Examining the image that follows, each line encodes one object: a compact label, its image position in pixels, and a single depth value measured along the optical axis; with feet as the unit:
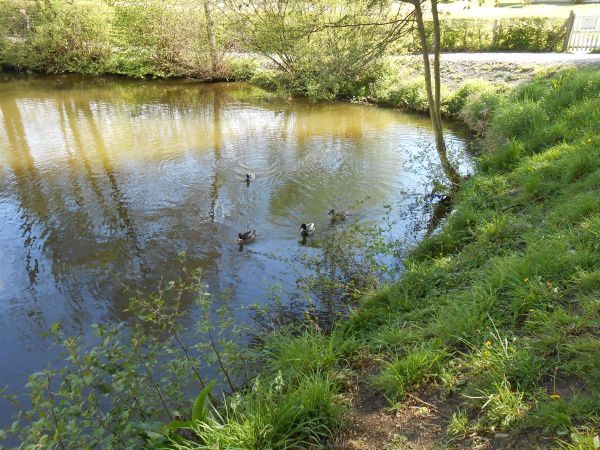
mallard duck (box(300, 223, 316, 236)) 27.71
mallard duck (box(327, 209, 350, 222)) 29.37
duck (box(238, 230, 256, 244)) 27.30
